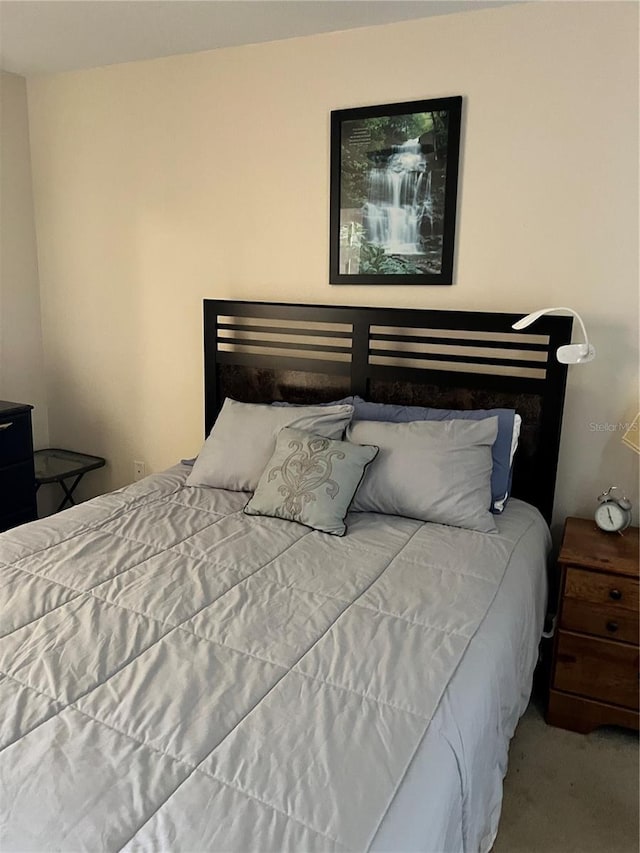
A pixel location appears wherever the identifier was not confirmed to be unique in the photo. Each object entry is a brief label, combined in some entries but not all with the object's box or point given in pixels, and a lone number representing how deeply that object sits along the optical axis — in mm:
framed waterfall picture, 2480
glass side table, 3264
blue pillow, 2297
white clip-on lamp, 2121
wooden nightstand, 2000
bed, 1051
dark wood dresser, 2932
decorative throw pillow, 2158
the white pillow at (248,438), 2455
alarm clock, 2201
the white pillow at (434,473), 2174
